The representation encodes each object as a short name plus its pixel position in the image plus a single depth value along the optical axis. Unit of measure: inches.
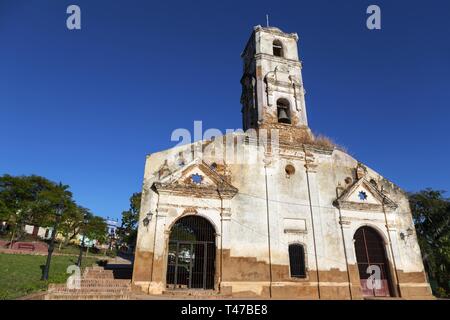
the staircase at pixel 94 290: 409.1
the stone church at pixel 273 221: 540.7
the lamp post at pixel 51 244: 524.9
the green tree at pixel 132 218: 1339.8
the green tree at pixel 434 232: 779.4
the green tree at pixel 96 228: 1650.7
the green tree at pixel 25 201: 1386.6
